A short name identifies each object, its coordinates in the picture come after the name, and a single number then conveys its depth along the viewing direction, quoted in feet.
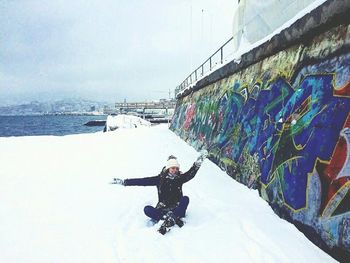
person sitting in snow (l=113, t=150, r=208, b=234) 19.39
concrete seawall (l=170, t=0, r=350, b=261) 14.52
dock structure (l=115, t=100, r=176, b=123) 281.74
